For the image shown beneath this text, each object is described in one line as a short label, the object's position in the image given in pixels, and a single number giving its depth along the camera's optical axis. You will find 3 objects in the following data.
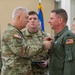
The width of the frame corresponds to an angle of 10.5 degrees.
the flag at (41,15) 9.85
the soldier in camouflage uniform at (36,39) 5.61
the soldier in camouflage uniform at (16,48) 4.62
